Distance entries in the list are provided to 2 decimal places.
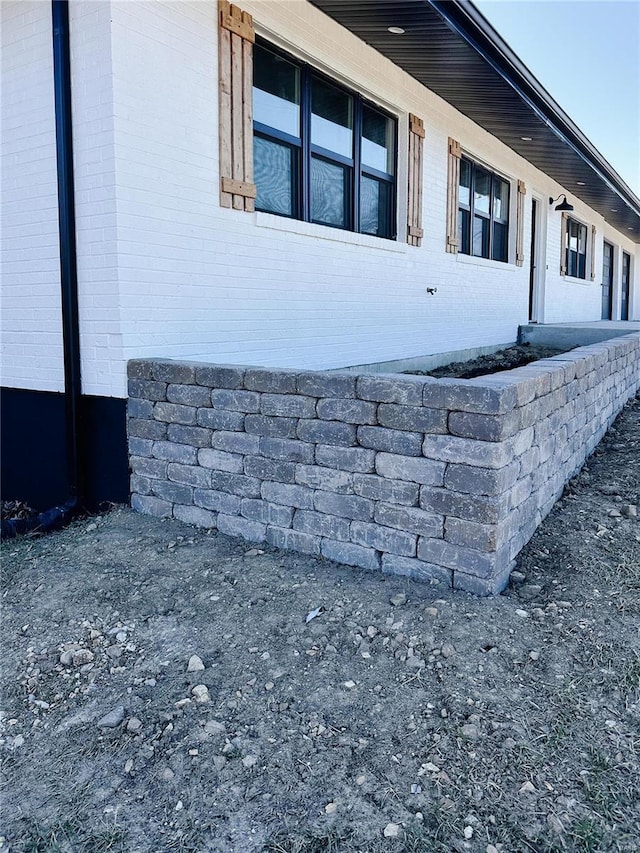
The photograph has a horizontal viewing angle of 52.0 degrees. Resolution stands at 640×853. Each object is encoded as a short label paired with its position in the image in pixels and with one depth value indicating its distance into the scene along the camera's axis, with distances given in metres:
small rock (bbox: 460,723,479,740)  2.24
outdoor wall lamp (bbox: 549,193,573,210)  11.79
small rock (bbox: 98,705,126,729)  2.35
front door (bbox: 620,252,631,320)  20.97
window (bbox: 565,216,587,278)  14.12
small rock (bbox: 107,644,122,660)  2.77
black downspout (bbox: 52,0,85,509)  4.12
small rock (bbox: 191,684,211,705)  2.46
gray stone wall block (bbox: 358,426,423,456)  3.22
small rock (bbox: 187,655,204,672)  2.65
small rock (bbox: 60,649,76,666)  2.73
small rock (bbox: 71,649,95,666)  2.73
